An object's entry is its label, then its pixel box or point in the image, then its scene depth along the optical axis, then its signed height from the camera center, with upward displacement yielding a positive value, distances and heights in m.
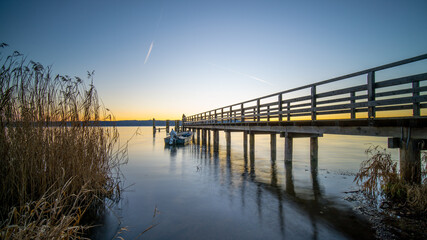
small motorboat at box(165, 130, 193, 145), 22.46 -1.82
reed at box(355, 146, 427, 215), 4.60 -1.66
